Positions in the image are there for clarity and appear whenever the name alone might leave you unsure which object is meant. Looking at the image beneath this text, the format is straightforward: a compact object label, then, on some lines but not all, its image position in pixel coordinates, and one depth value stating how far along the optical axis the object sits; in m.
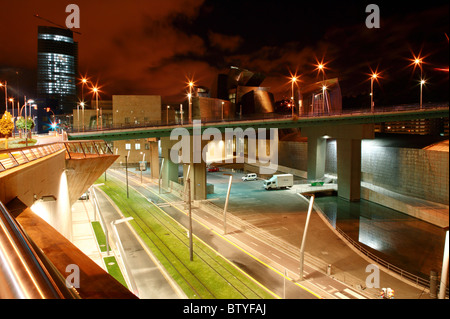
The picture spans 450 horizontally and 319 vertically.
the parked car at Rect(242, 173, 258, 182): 57.62
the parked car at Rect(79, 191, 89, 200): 42.23
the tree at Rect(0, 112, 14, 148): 28.84
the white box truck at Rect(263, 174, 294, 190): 48.16
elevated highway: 35.72
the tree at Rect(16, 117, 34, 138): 35.53
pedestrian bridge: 2.25
